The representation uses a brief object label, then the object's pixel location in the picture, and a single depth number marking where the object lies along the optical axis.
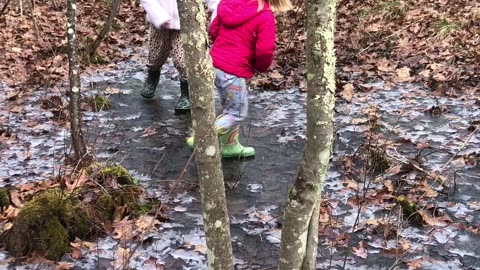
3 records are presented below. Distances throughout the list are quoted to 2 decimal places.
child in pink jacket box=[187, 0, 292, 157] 4.68
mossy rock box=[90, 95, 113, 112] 6.36
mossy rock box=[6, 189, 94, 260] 3.38
